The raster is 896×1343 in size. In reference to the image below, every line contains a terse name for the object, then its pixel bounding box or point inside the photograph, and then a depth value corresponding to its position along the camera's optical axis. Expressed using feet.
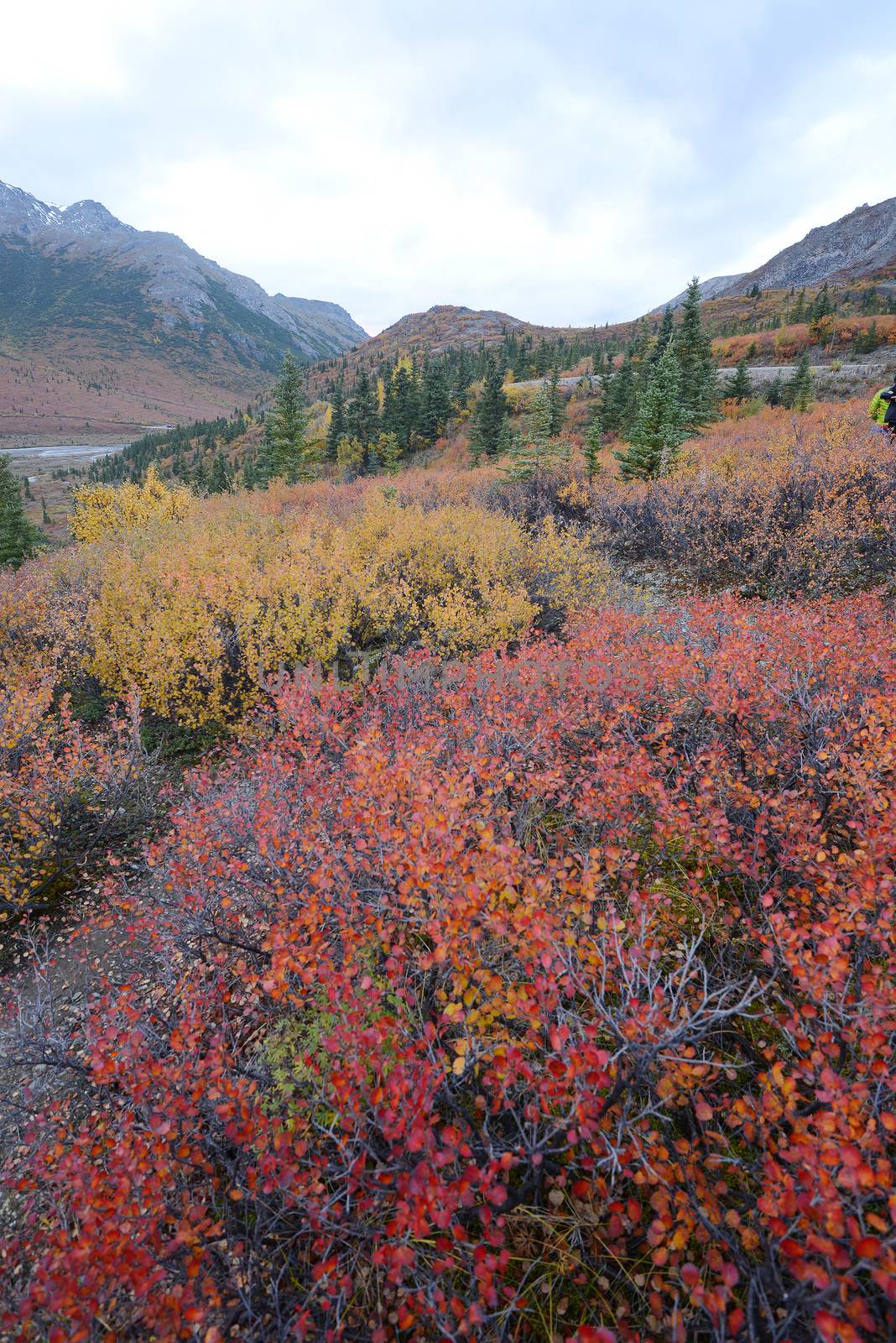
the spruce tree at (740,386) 105.29
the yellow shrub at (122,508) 84.33
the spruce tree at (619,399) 109.09
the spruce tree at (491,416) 117.39
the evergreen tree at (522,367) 183.62
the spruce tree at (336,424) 137.90
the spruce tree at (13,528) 86.02
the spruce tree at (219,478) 146.20
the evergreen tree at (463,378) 159.87
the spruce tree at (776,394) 102.27
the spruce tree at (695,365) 87.40
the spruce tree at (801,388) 91.45
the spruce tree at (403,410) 136.05
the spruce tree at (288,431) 112.16
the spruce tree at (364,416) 134.21
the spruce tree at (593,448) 80.38
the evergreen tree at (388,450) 128.26
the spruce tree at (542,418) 77.97
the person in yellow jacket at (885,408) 39.55
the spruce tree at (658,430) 66.59
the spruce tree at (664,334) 107.96
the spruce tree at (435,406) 137.39
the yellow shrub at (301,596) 35.76
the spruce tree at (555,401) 87.04
